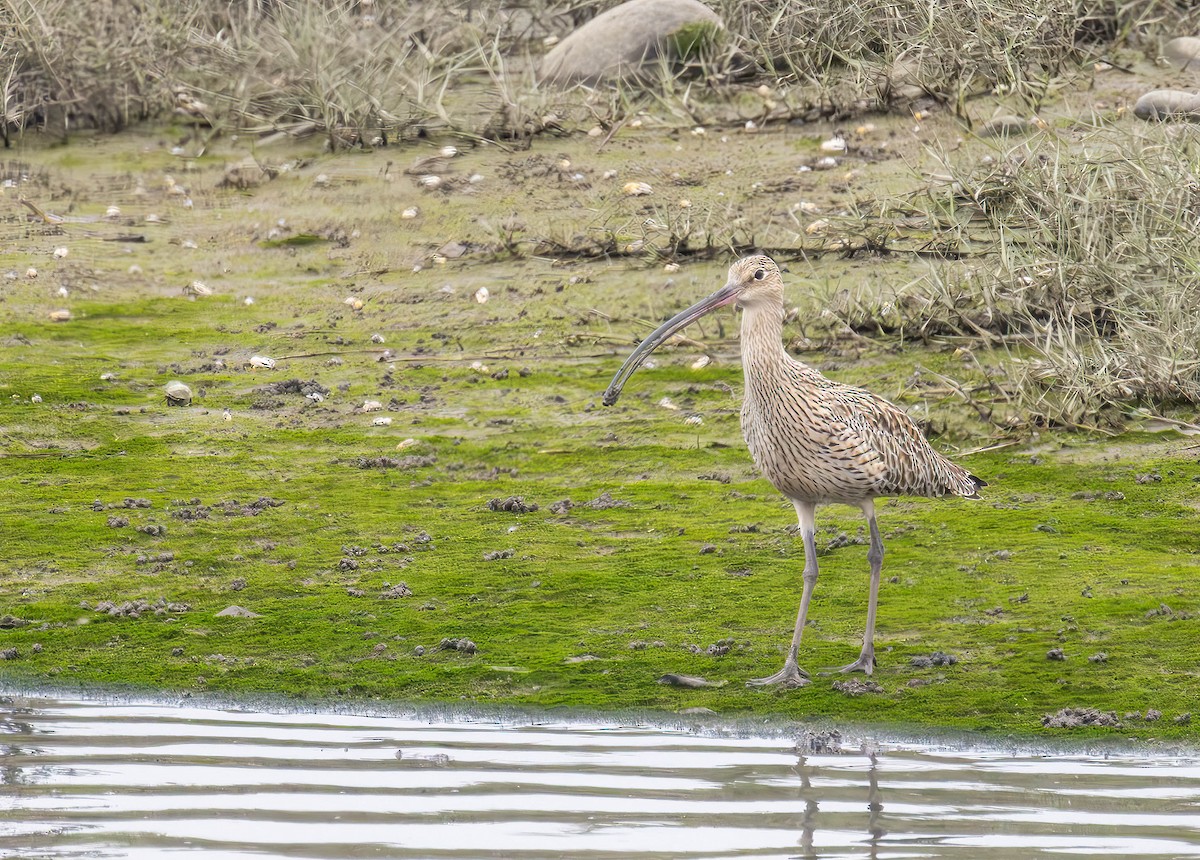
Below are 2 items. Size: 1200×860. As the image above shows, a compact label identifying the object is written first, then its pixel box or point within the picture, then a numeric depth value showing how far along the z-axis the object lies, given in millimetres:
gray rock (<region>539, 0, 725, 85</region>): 29156
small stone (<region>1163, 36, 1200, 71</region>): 27328
